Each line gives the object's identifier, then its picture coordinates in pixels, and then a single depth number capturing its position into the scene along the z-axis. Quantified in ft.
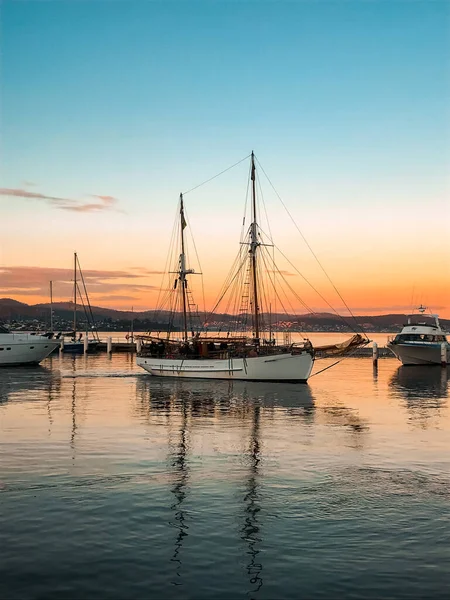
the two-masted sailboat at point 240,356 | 167.63
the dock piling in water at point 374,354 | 239.19
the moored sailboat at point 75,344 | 355.15
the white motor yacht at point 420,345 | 240.73
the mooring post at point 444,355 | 232.73
